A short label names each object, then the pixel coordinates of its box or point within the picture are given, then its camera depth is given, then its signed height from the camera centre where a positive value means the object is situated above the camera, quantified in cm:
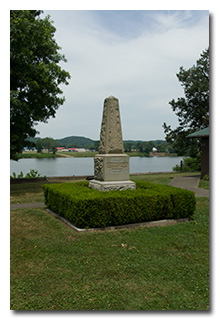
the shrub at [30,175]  1922 -167
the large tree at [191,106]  2414 +485
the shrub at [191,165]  2742 -127
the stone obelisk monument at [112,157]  793 -10
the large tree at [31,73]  1202 +432
